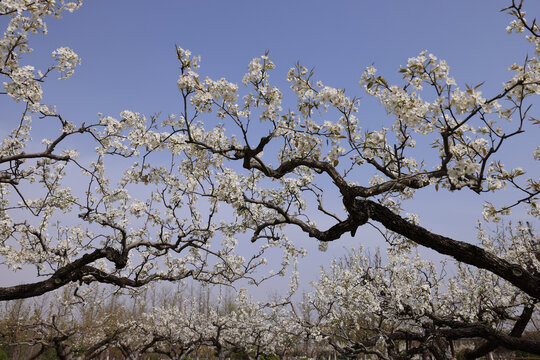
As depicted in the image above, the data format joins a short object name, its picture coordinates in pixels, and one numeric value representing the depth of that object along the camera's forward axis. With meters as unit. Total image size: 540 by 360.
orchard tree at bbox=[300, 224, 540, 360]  8.00
